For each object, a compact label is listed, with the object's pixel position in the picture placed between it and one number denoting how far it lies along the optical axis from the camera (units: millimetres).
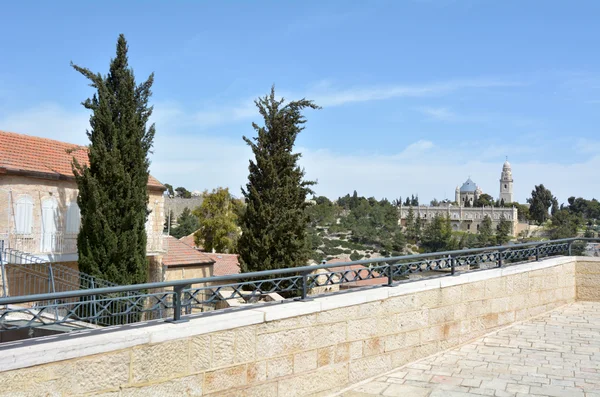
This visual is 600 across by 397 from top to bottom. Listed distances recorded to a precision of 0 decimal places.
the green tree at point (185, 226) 82625
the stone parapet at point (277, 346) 4266
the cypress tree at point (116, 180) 14945
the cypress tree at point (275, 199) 17219
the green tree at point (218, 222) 35625
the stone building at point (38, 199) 15328
